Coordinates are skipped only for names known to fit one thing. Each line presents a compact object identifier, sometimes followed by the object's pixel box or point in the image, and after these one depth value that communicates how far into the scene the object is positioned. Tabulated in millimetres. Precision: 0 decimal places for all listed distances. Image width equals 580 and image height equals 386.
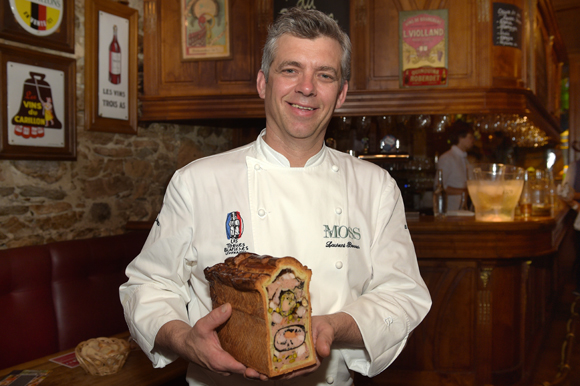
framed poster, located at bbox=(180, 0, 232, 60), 4176
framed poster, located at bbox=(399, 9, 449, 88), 4031
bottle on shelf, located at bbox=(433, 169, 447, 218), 3611
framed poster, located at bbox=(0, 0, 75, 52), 2949
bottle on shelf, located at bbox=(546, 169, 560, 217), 4195
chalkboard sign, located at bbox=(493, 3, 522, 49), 4027
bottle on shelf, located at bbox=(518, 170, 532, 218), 3867
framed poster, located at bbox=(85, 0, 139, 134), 3525
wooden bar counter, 3236
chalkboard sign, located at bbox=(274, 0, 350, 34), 4094
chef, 1334
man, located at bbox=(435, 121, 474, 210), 5461
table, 2039
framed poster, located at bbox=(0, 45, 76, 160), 2963
